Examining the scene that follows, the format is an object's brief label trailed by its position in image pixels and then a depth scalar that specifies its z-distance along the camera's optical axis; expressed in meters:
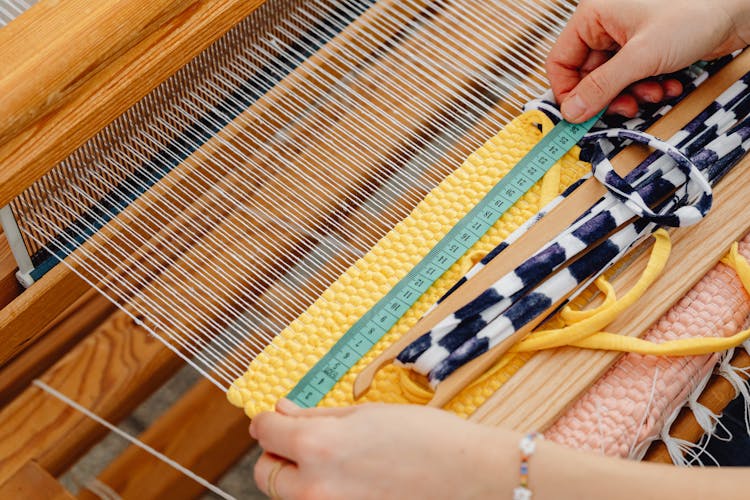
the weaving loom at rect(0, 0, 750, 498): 1.04
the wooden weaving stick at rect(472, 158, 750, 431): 1.03
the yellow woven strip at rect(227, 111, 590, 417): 1.07
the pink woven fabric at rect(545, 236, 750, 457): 1.04
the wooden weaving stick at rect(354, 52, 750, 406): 1.03
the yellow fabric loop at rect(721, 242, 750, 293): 1.10
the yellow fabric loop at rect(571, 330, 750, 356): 1.05
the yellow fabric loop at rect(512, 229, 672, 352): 1.05
